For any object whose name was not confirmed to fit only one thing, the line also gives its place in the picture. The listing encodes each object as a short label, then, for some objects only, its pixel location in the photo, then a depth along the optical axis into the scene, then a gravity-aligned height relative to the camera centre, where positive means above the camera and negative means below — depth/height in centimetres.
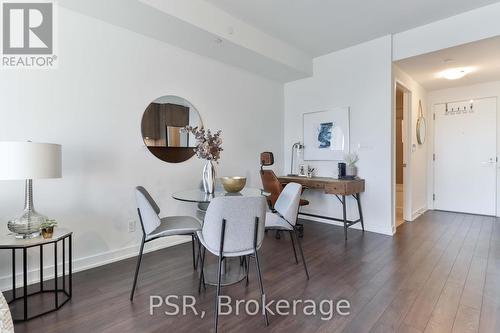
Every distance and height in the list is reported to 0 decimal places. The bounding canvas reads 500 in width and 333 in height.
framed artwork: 427 +54
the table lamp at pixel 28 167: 180 +1
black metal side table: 184 -98
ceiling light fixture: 405 +144
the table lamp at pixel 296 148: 480 +35
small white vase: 405 -5
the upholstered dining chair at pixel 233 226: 178 -39
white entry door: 479 +20
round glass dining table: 235 -98
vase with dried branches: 258 +16
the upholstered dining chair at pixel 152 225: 213 -48
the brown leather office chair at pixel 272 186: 372 -26
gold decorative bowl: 261 -15
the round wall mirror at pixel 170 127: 317 +49
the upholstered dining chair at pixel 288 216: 242 -45
